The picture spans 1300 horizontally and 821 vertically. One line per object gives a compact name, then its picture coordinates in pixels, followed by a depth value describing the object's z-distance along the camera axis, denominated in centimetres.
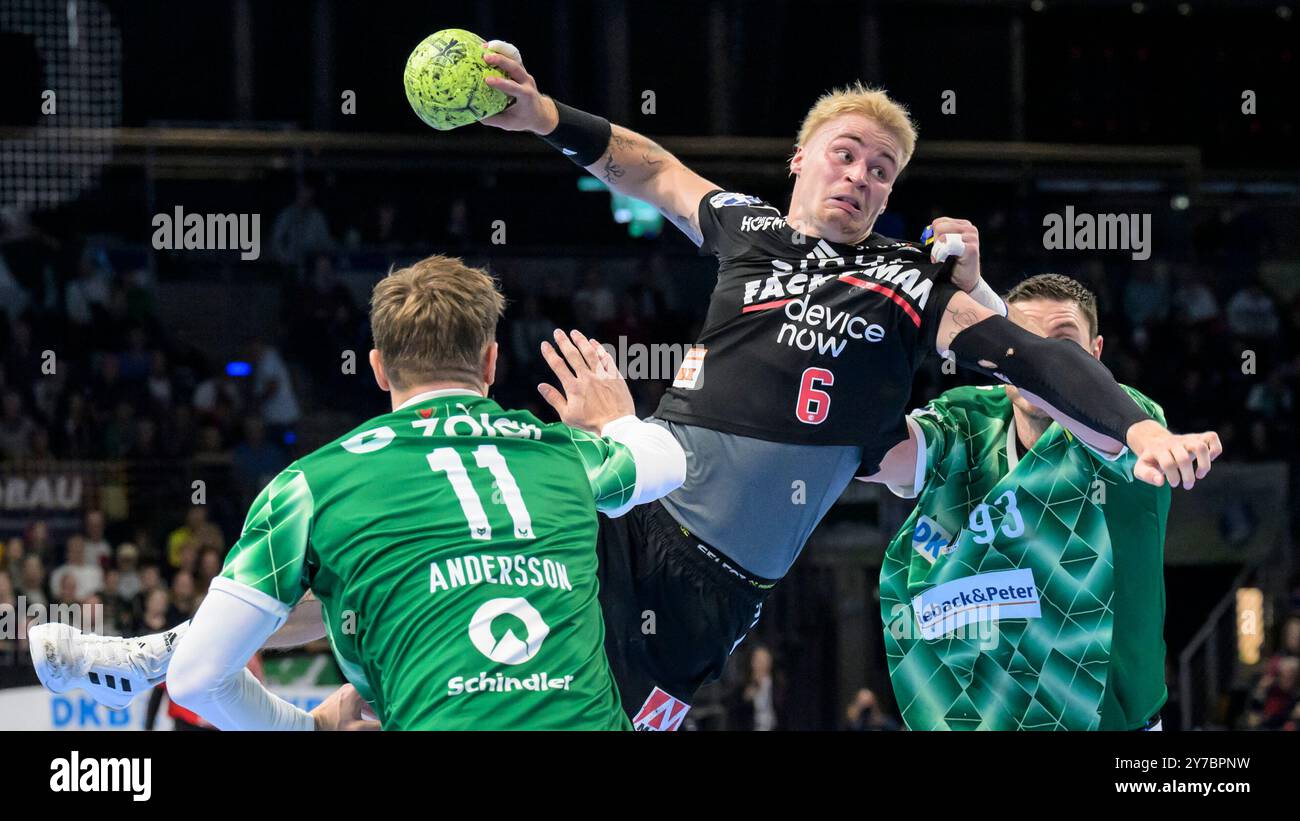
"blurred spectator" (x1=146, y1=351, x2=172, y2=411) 1347
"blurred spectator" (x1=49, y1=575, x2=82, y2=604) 1183
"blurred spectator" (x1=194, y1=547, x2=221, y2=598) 1213
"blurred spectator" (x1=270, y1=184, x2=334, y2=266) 1416
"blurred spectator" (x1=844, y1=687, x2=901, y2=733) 1205
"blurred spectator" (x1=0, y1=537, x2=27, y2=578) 1199
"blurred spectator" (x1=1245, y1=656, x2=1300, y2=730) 1205
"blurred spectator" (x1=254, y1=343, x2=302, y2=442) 1342
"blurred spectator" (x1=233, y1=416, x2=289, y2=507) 1299
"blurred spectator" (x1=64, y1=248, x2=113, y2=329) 1398
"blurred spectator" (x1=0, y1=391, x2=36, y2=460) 1308
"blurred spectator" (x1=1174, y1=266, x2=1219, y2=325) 1534
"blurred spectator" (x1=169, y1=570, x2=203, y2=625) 1181
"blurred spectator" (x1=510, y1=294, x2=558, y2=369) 1368
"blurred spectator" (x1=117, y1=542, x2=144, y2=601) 1194
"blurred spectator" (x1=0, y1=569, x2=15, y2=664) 1161
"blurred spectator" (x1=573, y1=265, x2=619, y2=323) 1389
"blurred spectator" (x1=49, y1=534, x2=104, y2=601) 1195
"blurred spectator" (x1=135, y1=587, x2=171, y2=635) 1159
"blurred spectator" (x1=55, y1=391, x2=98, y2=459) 1316
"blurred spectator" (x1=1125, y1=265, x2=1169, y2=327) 1515
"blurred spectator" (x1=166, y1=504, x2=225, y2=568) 1241
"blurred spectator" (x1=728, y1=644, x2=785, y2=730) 1241
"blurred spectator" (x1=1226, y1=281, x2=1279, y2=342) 1540
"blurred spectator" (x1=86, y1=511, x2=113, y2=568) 1223
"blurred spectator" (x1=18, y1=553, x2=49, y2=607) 1189
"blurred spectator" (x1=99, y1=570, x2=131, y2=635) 1166
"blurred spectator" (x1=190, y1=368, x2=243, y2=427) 1350
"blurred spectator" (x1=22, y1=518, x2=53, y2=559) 1220
